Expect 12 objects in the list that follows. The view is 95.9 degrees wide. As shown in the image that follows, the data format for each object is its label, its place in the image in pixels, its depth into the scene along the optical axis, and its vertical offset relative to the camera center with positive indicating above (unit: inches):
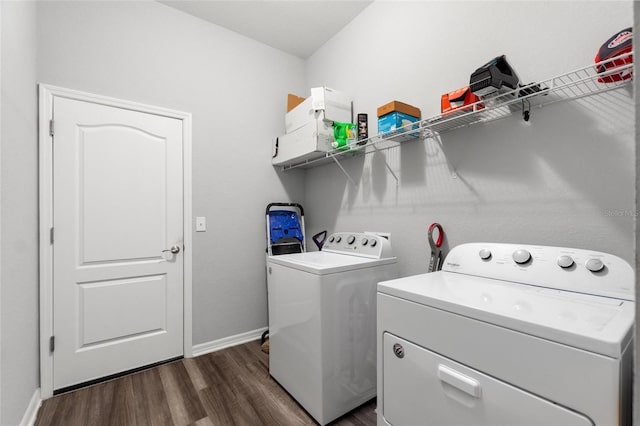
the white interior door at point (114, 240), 75.9 -7.6
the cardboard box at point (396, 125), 68.9 +21.3
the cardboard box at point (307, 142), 88.4 +23.1
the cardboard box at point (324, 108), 88.9 +33.8
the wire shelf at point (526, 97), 42.3 +20.2
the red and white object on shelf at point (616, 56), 38.1 +21.8
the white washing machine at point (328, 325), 61.8 -25.7
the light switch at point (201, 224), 95.7 -3.6
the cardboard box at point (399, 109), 68.9 +25.5
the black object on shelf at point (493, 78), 47.6 +22.7
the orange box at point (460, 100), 55.6 +22.4
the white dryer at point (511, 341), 26.6 -14.2
